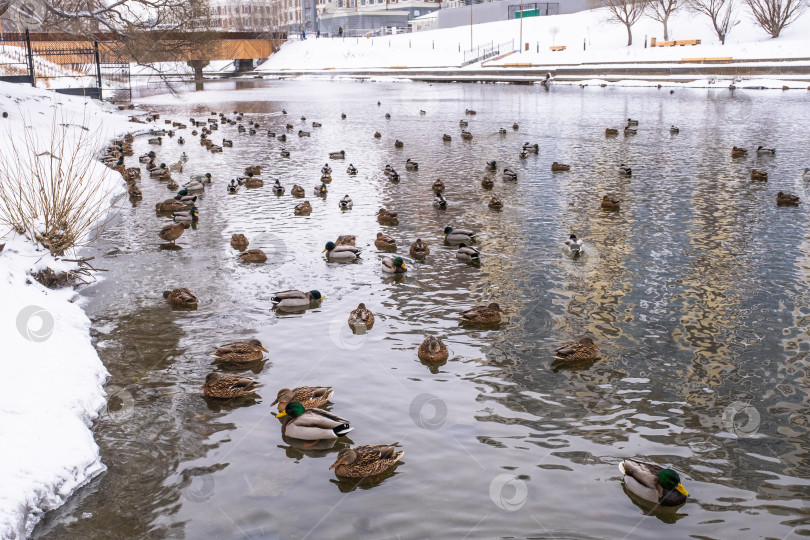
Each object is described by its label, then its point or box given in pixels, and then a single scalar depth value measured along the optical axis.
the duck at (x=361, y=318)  9.41
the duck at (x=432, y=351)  8.26
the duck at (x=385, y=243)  12.99
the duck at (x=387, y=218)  14.88
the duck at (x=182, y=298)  10.10
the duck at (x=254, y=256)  12.20
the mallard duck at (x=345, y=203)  16.19
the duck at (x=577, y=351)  8.20
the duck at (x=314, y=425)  6.68
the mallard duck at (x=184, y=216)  14.93
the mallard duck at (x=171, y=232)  13.62
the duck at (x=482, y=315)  9.40
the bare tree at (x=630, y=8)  72.56
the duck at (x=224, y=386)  7.52
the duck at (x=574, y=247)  12.19
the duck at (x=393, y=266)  11.49
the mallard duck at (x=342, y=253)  12.27
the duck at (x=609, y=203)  15.37
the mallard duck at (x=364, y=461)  6.12
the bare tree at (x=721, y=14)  66.19
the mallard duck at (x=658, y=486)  5.67
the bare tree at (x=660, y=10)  69.75
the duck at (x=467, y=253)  12.13
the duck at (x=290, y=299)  10.12
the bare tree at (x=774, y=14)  61.88
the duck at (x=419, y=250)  12.48
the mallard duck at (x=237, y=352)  8.28
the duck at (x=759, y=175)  17.83
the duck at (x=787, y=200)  15.26
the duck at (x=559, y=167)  19.94
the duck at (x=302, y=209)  15.88
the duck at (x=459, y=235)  13.21
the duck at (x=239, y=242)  13.19
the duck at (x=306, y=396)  7.24
